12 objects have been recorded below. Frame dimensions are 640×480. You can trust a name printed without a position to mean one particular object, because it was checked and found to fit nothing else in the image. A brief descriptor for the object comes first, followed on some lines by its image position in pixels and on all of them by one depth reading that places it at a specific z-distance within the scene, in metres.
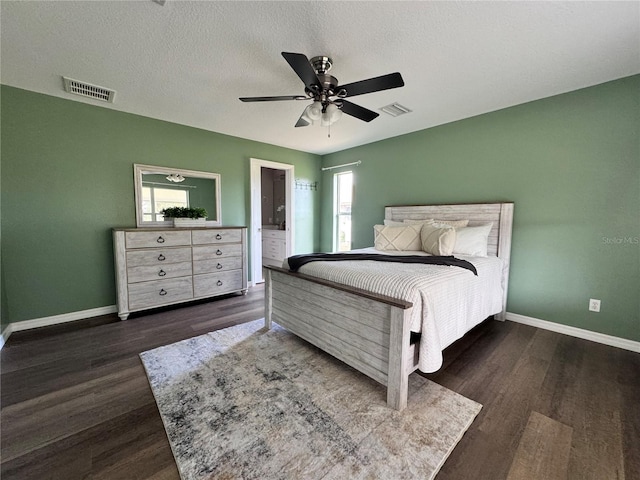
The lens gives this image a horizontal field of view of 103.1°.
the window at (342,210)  4.79
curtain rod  4.44
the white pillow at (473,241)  2.74
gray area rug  1.18
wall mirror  3.22
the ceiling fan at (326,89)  1.67
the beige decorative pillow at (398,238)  2.97
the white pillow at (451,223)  3.03
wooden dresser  2.81
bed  1.53
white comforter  1.57
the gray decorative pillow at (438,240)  2.61
